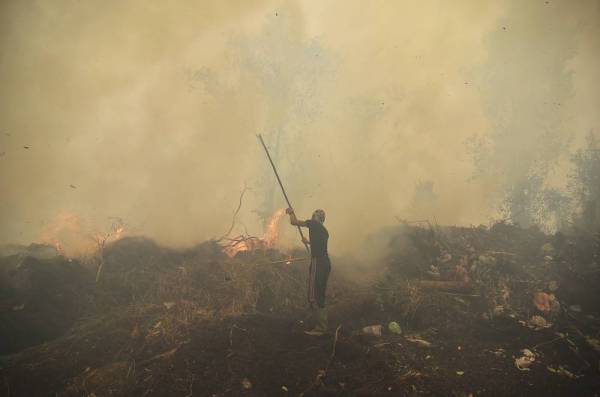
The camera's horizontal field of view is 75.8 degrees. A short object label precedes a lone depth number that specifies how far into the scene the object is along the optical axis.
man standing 7.05
